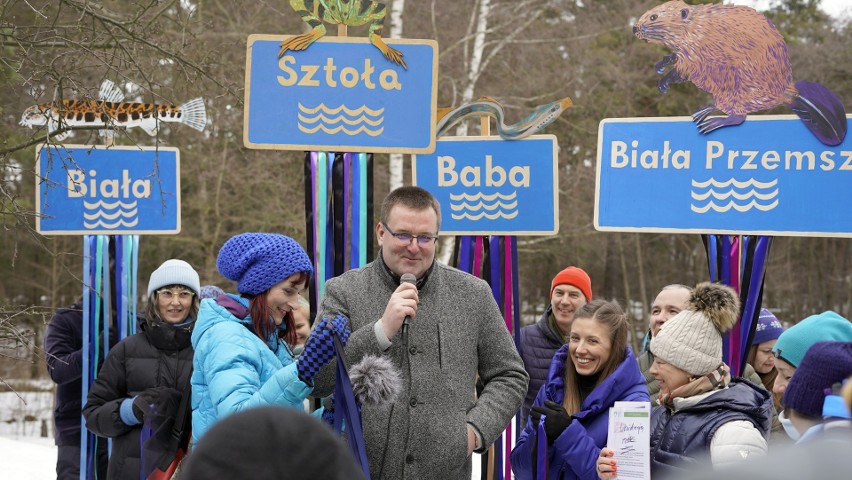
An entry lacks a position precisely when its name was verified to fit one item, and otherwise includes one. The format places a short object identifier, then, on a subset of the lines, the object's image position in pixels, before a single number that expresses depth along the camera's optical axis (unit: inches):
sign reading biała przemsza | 193.2
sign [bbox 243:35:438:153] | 188.5
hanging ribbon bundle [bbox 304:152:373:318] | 191.8
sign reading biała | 247.4
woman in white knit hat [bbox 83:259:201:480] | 193.6
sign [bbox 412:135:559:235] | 219.9
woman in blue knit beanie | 123.7
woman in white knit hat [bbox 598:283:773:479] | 135.5
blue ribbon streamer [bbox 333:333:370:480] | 129.4
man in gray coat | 133.8
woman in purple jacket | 149.0
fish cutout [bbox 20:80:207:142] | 235.5
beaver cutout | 193.6
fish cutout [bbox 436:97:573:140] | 220.1
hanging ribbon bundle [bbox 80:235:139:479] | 250.9
